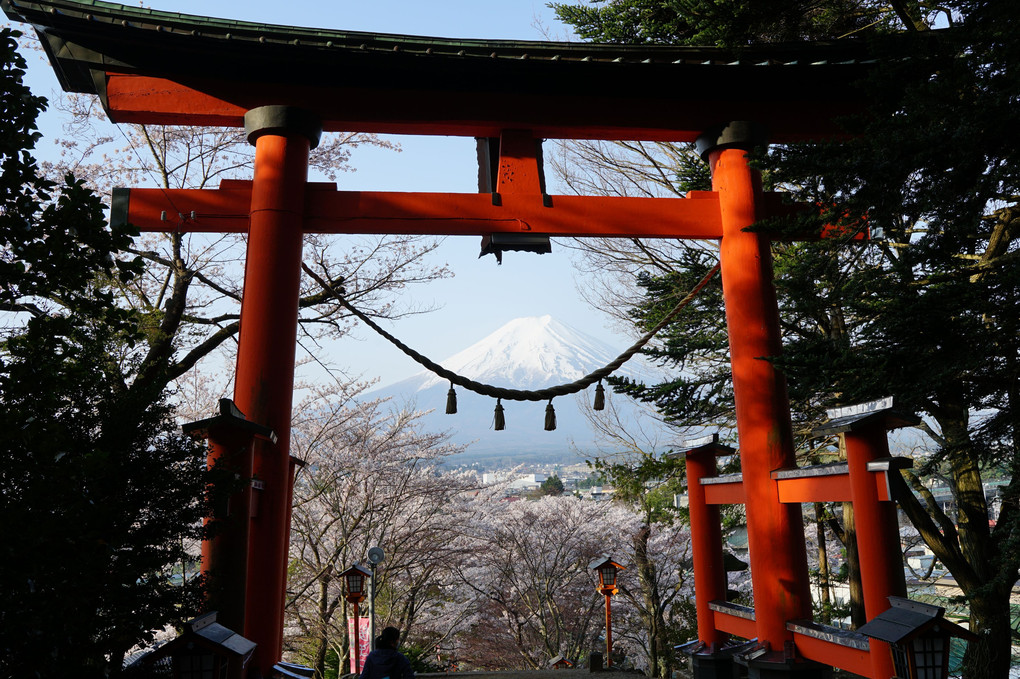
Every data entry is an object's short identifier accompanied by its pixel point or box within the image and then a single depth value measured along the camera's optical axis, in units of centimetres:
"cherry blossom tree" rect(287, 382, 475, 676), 1345
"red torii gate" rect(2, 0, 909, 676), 497
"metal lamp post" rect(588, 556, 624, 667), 1109
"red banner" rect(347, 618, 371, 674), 1092
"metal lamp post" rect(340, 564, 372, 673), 909
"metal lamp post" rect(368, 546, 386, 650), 1041
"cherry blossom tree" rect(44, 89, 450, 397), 685
